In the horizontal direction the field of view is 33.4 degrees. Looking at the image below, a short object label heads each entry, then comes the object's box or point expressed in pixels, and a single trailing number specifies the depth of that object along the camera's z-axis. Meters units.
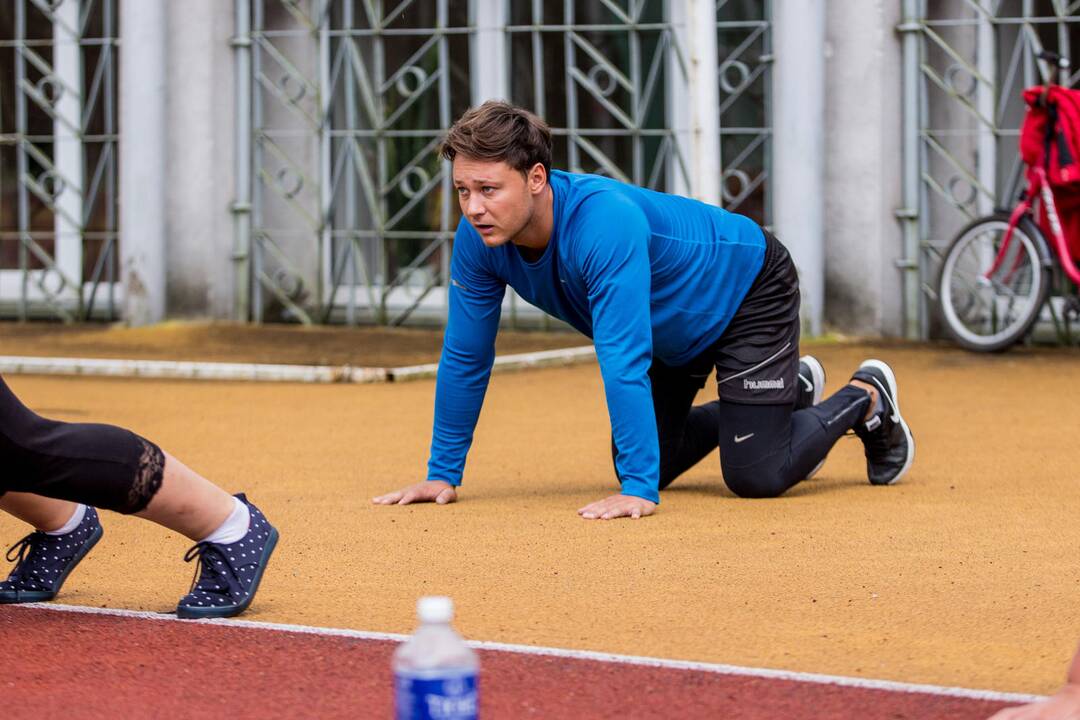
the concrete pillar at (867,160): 10.50
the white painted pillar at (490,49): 11.29
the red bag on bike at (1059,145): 8.99
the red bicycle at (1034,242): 9.12
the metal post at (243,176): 11.73
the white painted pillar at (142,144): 11.54
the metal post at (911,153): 10.44
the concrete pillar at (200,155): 11.73
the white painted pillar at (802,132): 10.34
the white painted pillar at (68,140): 12.27
